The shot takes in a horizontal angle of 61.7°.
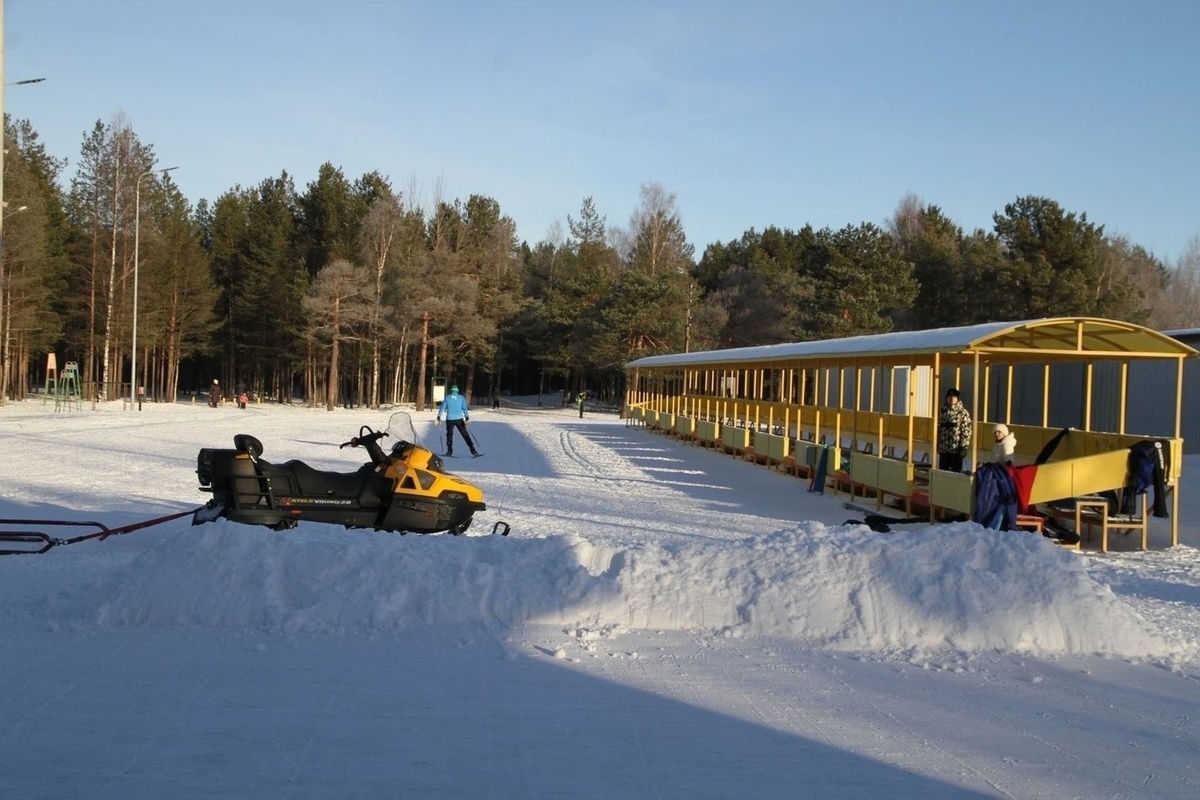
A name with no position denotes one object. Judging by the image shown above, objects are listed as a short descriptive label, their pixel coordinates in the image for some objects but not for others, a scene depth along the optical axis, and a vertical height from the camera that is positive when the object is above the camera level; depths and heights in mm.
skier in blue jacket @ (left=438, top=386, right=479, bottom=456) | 21453 -373
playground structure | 40562 -644
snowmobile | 8742 -905
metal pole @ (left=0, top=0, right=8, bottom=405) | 47066 -15
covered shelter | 12156 -100
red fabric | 11750 -812
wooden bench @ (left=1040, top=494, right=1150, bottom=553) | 11797 -1236
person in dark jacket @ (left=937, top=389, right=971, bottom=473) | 13711 -290
